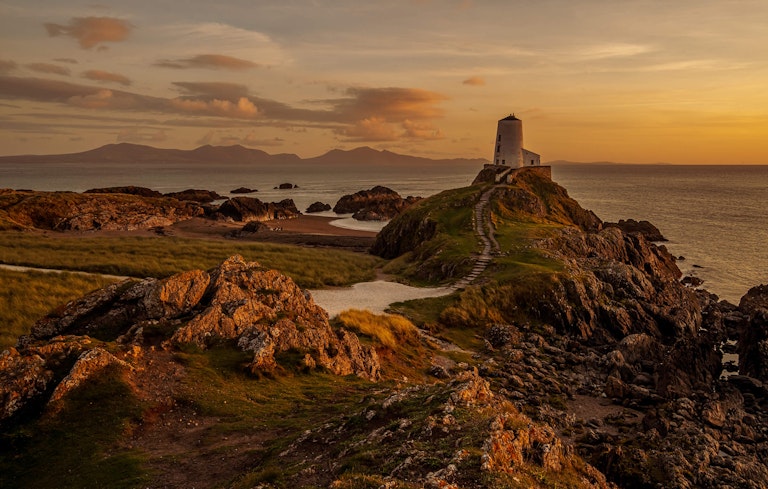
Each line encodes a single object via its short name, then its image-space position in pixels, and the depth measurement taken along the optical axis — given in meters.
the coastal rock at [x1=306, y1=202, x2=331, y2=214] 145.12
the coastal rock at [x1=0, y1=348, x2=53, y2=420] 16.25
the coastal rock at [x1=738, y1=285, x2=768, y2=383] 34.45
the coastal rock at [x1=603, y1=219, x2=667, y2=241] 97.06
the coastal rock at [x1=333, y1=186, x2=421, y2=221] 125.75
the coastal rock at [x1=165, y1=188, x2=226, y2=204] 155.10
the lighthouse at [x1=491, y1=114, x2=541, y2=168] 99.12
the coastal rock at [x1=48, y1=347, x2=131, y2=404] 16.84
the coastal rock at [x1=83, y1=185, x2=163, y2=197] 146.00
